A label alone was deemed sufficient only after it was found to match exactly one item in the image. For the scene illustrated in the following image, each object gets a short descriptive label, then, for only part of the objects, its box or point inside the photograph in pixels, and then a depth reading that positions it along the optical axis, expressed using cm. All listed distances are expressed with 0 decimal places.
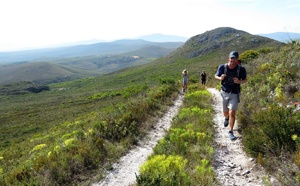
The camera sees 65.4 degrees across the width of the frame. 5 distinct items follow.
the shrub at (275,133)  466
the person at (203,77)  1957
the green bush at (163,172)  420
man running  656
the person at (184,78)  1670
